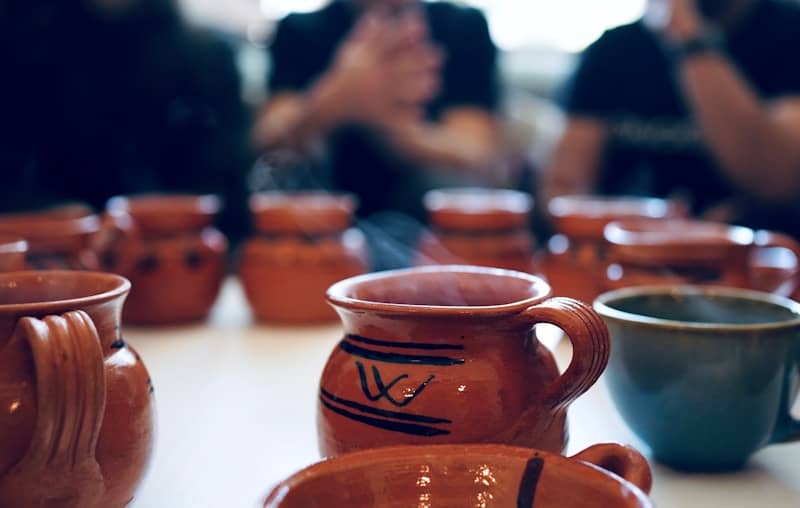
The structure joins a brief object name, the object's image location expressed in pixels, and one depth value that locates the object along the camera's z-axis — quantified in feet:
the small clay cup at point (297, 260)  3.00
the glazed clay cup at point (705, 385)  1.64
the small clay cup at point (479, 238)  3.13
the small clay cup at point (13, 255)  1.95
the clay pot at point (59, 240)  2.36
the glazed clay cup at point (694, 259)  2.32
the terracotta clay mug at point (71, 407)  1.20
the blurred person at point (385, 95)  5.37
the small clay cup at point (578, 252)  2.92
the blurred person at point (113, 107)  4.70
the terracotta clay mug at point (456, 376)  1.38
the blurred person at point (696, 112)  5.01
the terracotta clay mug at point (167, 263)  2.94
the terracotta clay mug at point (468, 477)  1.13
